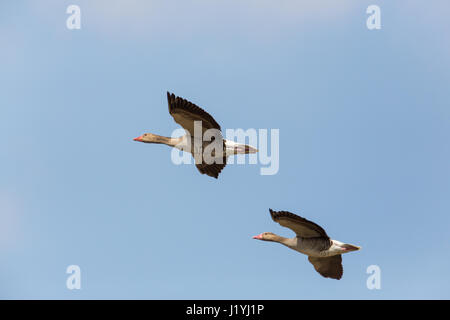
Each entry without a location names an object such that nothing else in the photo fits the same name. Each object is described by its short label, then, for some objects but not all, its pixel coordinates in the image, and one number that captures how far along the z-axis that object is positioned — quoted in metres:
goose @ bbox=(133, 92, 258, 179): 18.12
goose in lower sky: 17.48
